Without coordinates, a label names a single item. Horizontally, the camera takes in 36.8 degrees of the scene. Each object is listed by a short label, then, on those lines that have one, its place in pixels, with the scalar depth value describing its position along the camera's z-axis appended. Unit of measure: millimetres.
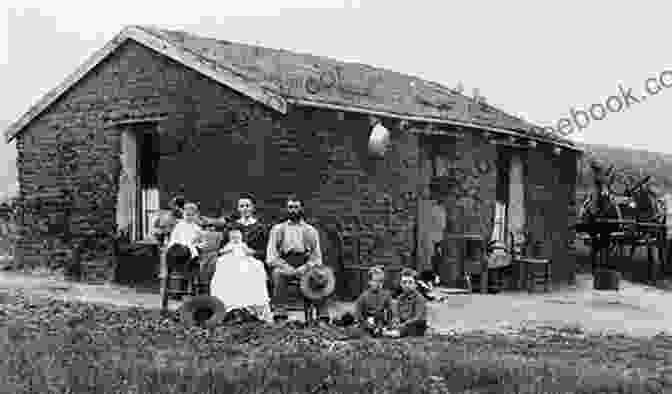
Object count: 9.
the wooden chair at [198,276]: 12398
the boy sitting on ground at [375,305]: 10375
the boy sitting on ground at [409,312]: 10102
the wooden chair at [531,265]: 18109
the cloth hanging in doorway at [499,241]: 17375
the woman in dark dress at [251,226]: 12812
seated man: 12125
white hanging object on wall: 15305
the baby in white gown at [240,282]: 11172
